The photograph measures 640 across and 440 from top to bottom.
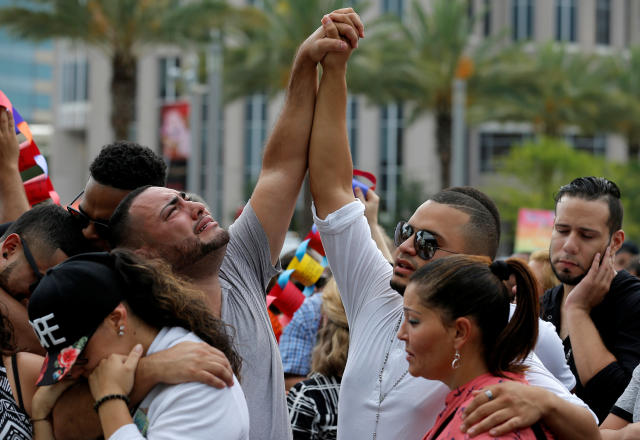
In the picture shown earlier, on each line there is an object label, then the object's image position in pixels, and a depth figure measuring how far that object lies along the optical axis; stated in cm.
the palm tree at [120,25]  2283
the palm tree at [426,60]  2772
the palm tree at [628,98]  3137
